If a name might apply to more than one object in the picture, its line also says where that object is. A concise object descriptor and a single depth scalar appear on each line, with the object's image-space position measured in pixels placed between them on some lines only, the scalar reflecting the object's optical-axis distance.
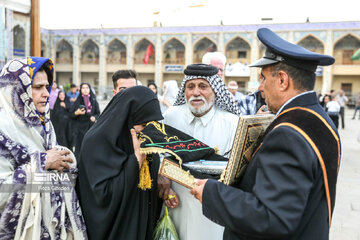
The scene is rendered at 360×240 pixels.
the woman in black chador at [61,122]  7.36
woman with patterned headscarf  1.66
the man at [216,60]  4.10
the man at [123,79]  3.87
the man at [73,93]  9.62
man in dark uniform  1.15
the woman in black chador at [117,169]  1.72
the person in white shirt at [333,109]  10.30
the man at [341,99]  15.13
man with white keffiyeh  2.61
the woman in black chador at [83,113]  6.84
